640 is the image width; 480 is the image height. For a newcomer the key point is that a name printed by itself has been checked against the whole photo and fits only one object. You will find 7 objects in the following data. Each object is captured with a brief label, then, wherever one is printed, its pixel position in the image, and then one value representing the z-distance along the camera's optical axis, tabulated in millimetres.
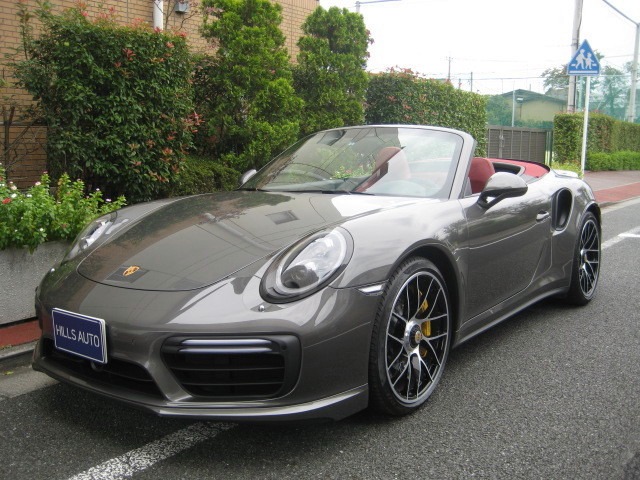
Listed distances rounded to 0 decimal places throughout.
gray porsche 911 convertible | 2277
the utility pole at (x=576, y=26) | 16469
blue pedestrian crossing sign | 11664
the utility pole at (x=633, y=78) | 30062
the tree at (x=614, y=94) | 64125
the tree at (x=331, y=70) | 8945
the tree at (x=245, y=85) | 7363
